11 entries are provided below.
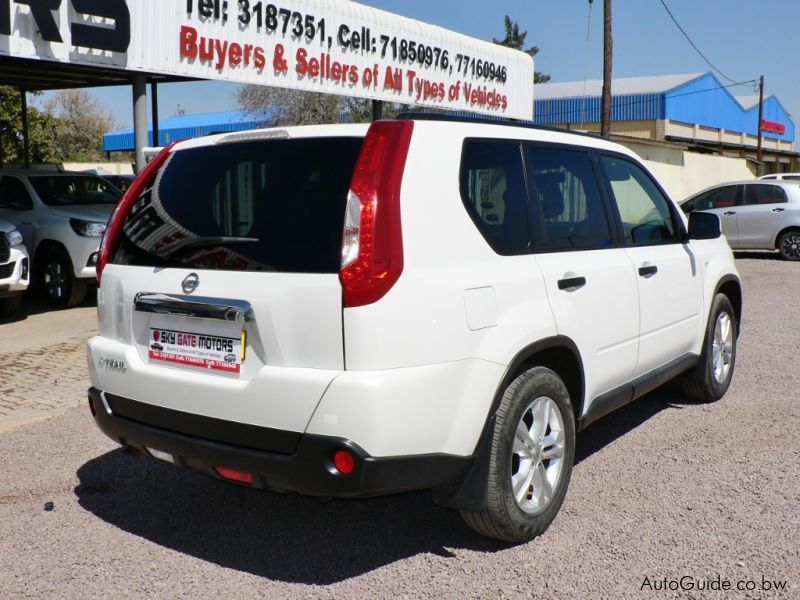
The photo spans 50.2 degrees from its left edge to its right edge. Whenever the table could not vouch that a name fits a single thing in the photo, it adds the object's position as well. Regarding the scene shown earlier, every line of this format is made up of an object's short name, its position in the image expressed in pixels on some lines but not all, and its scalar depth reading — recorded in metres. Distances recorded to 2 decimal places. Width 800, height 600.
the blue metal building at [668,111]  44.75
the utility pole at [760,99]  49.59
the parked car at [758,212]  17.19
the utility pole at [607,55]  21.97
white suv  3.05
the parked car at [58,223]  10.91
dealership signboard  10.53
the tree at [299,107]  39.09
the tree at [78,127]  60.53
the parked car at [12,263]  9.70
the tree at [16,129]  30.27
